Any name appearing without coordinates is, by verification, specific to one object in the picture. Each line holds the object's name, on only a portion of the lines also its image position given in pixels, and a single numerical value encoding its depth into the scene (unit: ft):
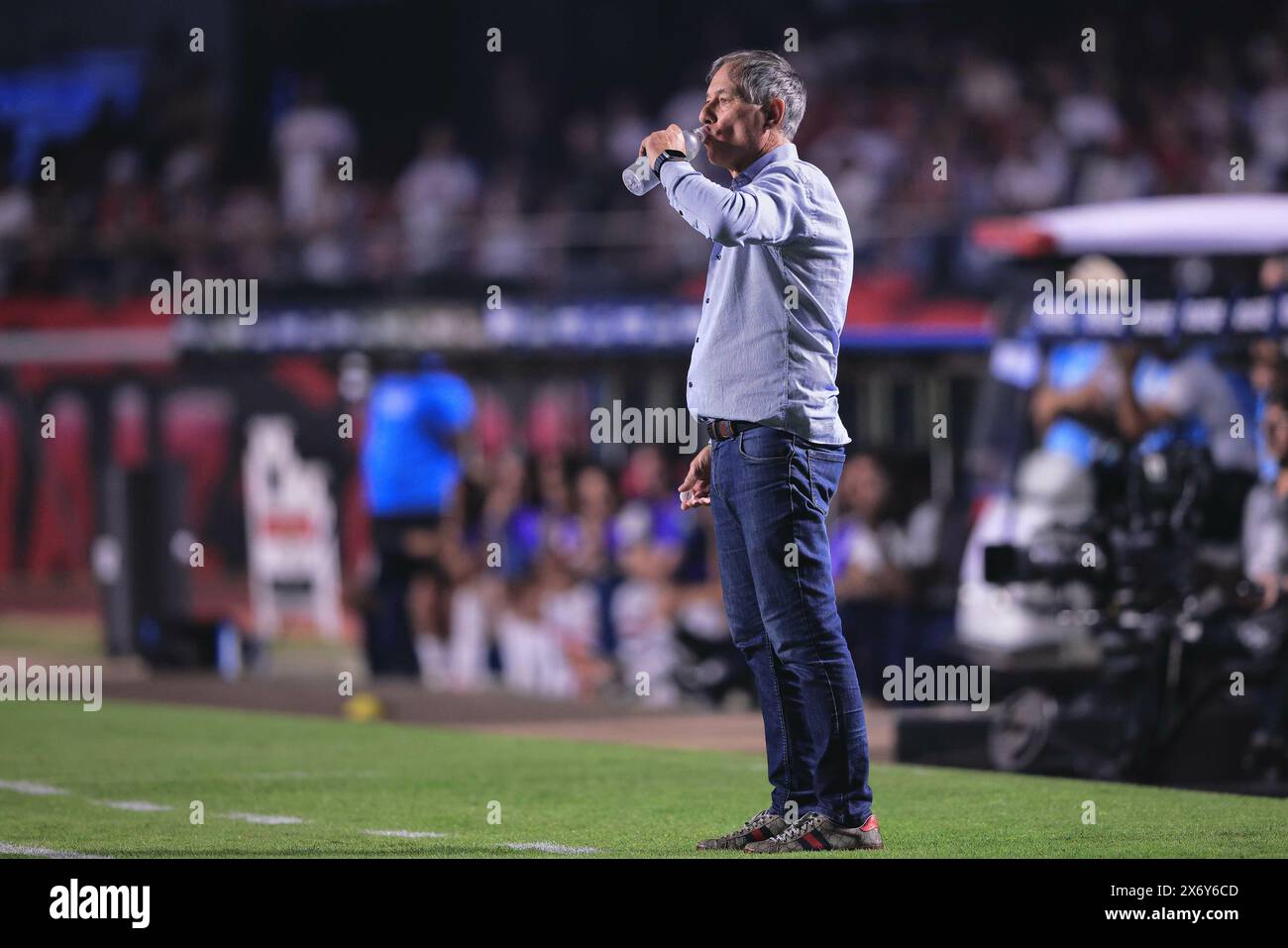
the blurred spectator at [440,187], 82.07
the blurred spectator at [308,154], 85.20
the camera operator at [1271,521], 34.19
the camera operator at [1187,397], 39.73
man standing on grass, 22.50
